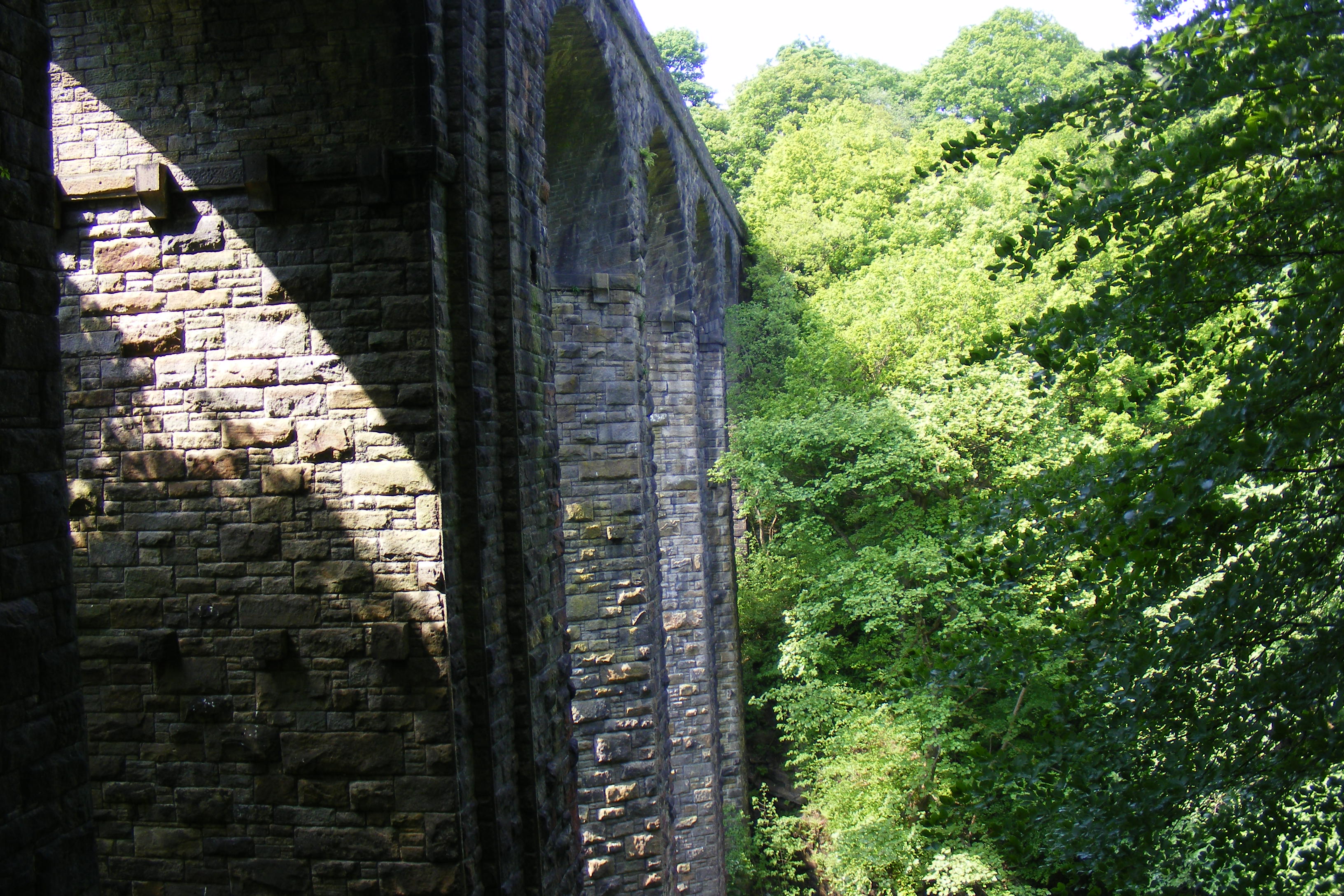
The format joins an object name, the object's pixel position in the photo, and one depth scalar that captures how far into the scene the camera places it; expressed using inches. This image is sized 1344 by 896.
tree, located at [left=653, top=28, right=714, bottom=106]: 1213.7
